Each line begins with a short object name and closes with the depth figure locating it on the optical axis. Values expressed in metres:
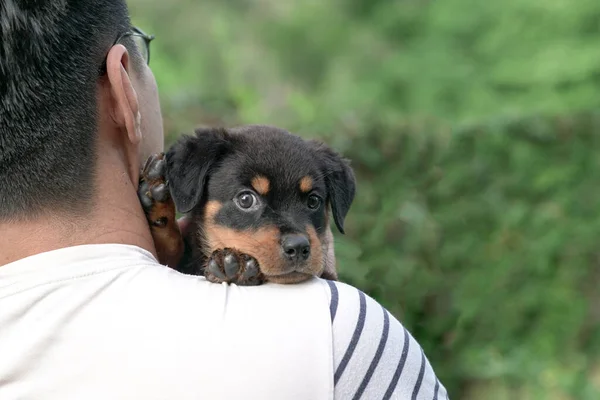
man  1.65
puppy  1.84
